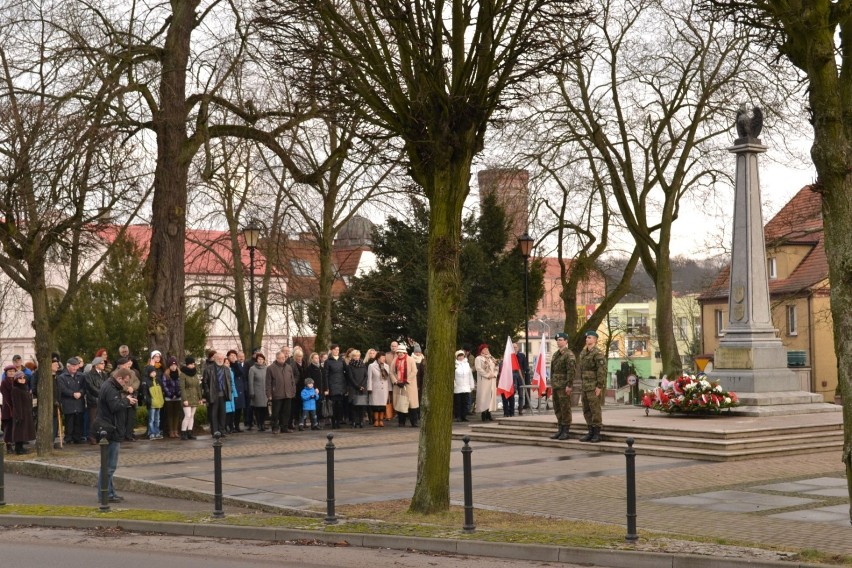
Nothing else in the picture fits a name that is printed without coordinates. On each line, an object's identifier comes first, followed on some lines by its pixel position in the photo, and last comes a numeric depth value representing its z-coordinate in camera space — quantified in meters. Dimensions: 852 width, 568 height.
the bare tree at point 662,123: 34.84
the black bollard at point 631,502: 10.58
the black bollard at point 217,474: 13.07
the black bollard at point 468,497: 11.46
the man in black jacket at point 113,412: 15.03
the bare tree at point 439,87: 12.68
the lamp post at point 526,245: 33.81
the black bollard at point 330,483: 12.35
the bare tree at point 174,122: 24.48
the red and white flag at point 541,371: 29.83
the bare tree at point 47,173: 19.28
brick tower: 39.12
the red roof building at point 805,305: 61.19
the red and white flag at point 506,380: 28.52
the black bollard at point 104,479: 13.77
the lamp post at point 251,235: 31.28
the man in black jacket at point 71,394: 22.34
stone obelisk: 24.31
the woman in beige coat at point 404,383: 26.59
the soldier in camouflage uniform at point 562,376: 20.59
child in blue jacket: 25.86
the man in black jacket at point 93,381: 22.12
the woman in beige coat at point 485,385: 27.85
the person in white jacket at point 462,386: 27.87
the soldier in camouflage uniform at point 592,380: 19.77
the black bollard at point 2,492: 14.54
